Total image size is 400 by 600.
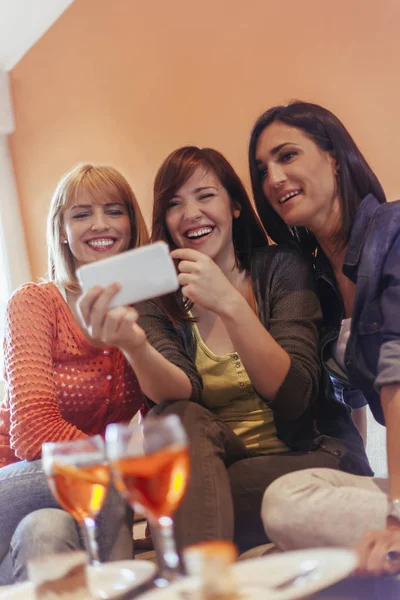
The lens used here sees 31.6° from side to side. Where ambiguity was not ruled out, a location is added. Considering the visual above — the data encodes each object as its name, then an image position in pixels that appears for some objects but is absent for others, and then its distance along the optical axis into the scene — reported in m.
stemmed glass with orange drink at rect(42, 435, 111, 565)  0.68
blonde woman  1.19
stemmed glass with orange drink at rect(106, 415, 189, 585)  0.61
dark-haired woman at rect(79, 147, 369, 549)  1.19
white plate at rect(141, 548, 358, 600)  0.59
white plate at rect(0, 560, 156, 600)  0.67
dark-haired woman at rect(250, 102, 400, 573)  1.00
